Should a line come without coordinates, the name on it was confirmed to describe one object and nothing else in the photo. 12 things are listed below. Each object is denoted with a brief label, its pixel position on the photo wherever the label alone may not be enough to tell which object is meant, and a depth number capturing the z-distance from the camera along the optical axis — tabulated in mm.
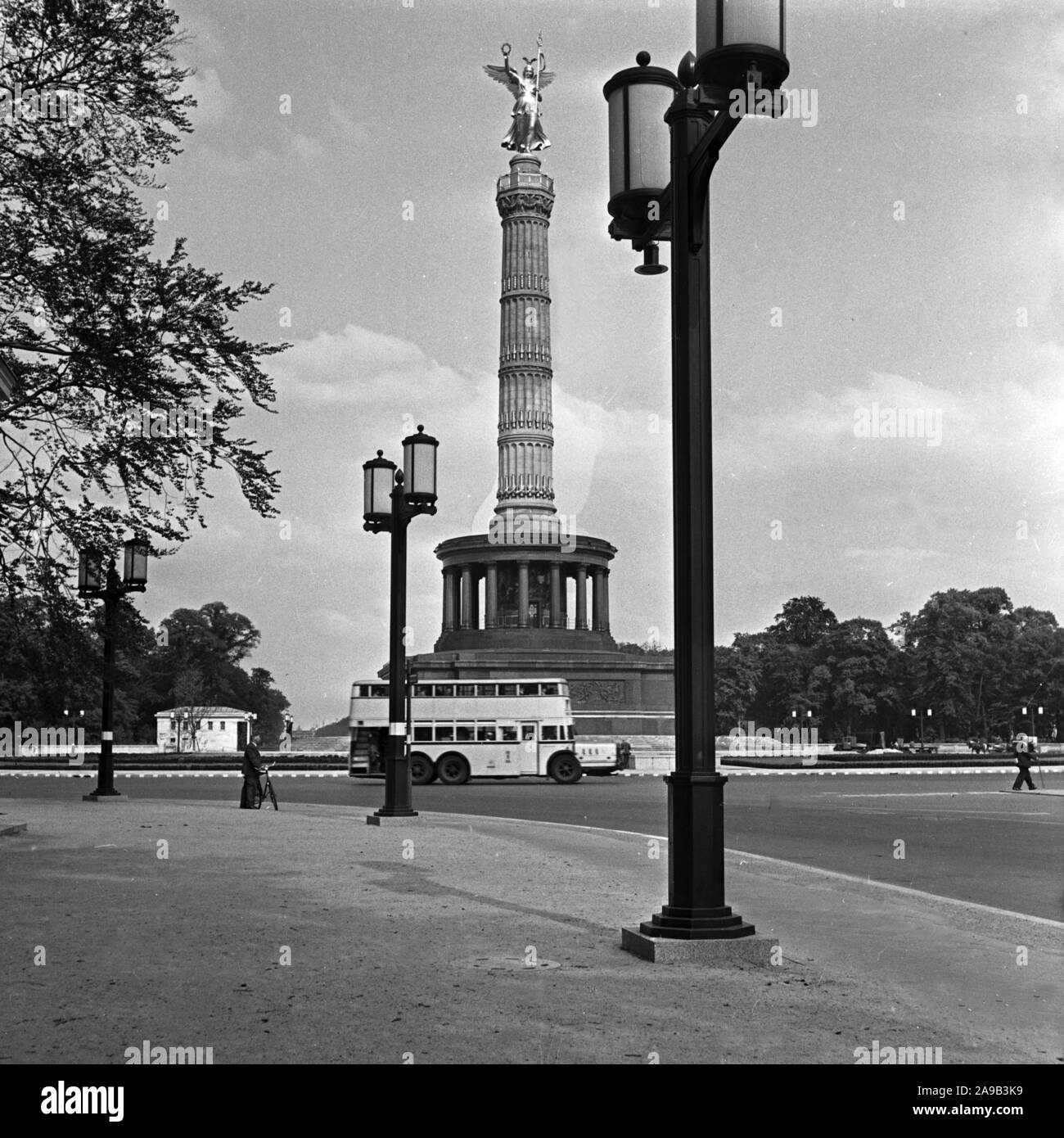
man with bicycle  23828
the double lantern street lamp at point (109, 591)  15816
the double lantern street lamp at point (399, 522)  19656
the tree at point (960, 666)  102375
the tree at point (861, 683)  106188
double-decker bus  41219
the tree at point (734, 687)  103812
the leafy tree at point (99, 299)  14680
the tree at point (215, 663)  108000
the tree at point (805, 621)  132375
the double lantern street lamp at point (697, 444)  7387
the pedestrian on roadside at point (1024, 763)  33406
